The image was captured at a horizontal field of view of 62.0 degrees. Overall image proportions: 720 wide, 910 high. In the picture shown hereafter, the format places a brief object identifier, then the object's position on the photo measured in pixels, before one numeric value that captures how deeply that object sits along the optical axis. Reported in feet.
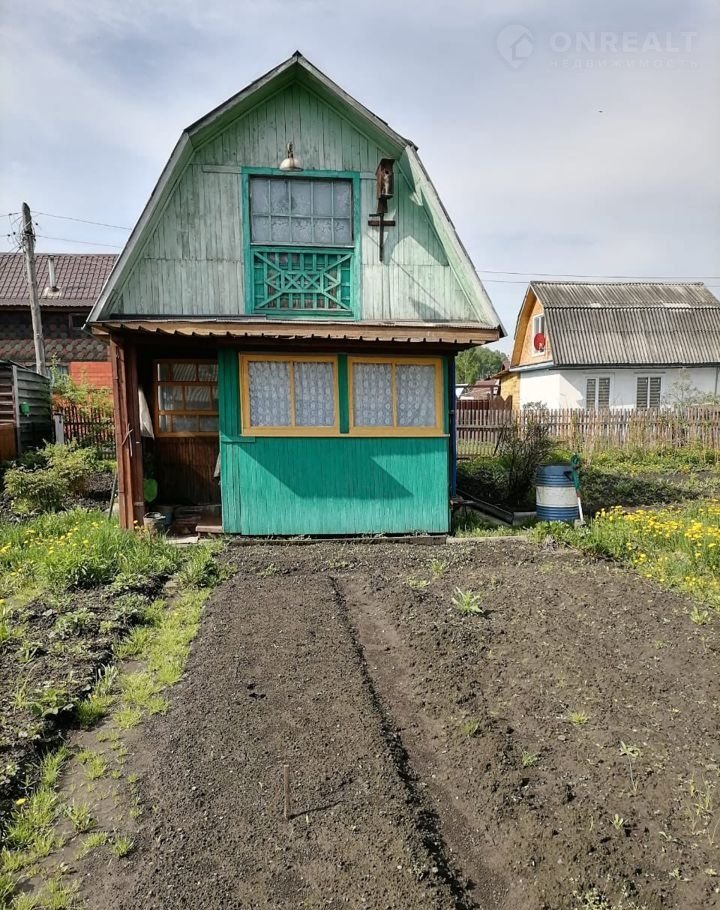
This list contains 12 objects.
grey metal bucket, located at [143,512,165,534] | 26.72
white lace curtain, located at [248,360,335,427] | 26.96
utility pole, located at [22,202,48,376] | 61.98
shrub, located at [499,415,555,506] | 35.09
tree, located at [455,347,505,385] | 182.50
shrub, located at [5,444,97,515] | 34.37
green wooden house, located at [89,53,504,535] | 26.89
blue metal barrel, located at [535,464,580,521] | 28.04
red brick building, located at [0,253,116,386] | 74.28
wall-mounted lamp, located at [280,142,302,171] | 27.55
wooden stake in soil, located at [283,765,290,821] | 9.35
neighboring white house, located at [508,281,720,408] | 80.64
